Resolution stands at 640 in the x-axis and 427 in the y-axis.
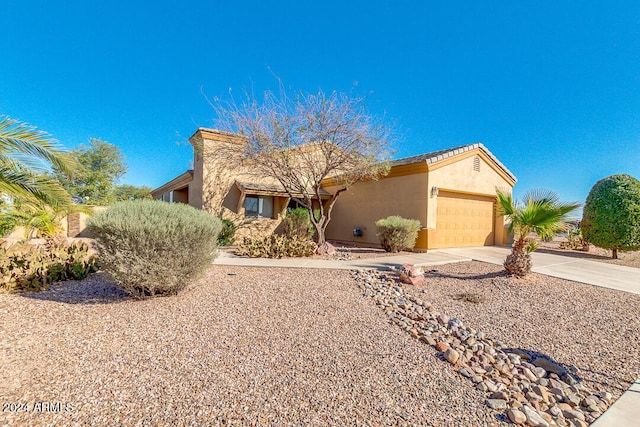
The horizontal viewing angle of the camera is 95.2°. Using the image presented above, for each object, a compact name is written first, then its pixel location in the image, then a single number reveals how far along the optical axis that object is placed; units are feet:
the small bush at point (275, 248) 33.37
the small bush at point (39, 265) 19.54
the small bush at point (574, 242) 50.06
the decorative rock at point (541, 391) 9.94
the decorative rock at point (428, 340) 13.24
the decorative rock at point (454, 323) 15.26
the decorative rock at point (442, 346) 12.69
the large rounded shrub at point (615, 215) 37.58
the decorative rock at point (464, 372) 10.86
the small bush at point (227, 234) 45.57
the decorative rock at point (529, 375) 11.10
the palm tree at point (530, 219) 23.71
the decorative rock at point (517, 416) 8.52
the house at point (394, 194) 42.16
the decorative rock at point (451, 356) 11.69
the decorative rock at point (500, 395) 9.64
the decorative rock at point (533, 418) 8.43
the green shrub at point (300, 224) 50.19
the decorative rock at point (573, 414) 9.00
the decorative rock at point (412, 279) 22.86
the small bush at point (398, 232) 38.99
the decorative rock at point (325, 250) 36.81
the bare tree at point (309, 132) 36.47
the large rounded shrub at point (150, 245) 16.33
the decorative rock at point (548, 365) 11.58
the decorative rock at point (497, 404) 9.11
